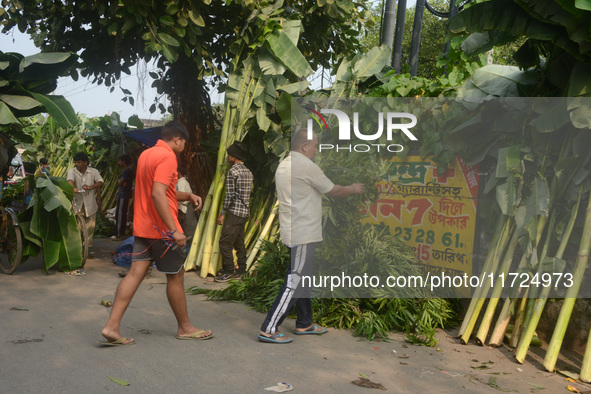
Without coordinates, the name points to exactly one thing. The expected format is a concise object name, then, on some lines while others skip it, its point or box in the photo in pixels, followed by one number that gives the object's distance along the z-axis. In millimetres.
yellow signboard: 6457
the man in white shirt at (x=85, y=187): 9852
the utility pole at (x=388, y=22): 11016
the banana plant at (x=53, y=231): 8211
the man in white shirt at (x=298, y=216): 5320
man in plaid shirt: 8508
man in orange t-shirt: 4922
